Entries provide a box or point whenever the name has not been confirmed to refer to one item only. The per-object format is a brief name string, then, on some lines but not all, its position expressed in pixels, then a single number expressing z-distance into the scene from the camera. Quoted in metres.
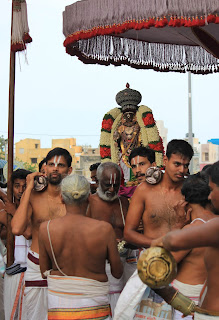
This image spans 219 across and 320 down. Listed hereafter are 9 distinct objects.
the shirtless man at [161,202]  4.52
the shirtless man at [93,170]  7.64
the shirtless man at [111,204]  4.97
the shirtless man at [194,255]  3.56
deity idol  6.72
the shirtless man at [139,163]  5.63
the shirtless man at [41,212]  4.97
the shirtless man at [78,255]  3.63
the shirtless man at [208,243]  2.59
